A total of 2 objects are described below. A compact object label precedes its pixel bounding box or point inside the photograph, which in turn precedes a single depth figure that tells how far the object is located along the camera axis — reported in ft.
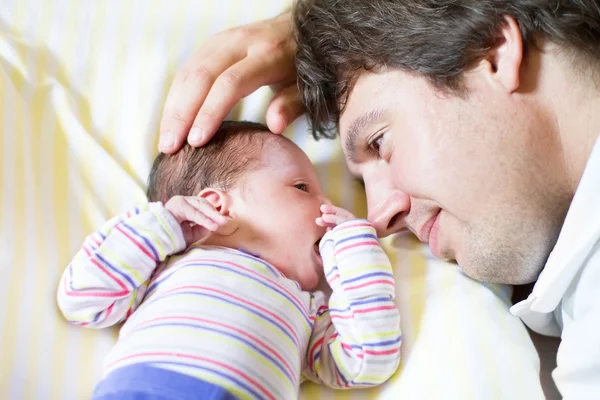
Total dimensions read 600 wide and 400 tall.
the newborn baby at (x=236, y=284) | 1.50
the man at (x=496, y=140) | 1.58
